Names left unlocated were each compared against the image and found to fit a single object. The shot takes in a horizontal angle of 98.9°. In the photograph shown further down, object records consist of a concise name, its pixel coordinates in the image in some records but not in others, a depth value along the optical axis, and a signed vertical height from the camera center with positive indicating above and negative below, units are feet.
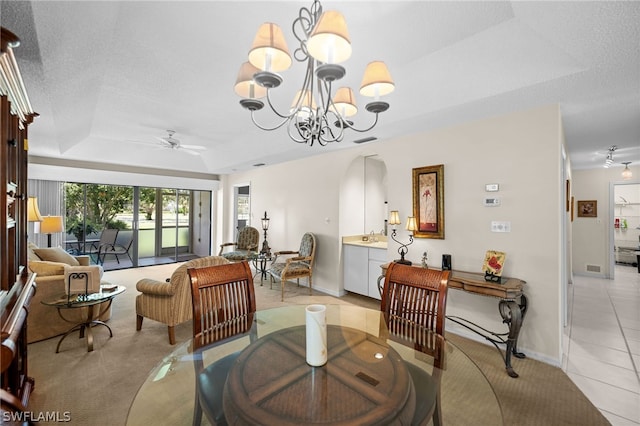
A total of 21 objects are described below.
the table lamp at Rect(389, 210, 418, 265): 11.06 -0.56
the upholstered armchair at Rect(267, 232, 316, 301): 14.71 -2.85
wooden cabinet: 4.39 -0.18
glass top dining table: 4.26 -2.78
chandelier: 4.22 +2.64
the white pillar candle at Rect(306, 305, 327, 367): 4.18 -1.91
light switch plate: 9.39 -0.41
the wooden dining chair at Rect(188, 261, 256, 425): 4.69 -2.29
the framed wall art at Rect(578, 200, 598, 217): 19.46 +0.46
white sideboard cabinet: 13.83 -2.84
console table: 7.91 -2.47
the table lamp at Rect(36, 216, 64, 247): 13.89 -0.58
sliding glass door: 20.59 -0.64
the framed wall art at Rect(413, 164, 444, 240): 10.94 +0.56
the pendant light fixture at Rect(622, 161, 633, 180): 16.66 +2.56
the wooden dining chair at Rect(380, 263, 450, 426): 5.23 -2.18
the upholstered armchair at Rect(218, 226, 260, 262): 20.33 -1.95
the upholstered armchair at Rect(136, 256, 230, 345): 9.55 -3.00
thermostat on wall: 9.61 +0.44
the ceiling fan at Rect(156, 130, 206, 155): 13.93 +3.92
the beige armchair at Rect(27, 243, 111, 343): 9.57 -3.41
